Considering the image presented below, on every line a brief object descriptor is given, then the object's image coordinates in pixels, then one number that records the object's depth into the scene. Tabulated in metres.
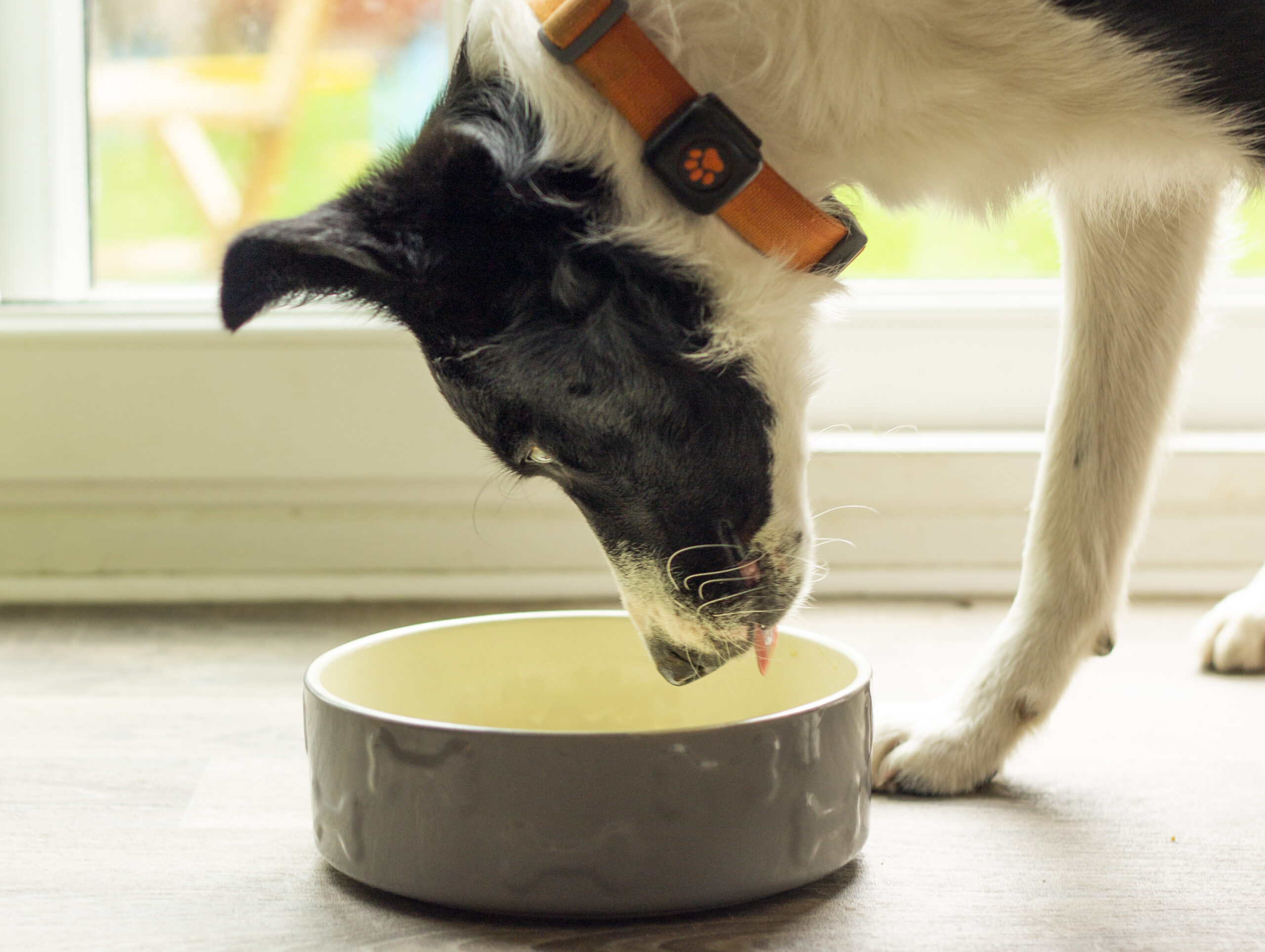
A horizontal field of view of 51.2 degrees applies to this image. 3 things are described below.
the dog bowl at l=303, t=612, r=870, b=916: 0.66
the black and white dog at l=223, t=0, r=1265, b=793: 0.77
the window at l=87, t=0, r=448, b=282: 1.64
